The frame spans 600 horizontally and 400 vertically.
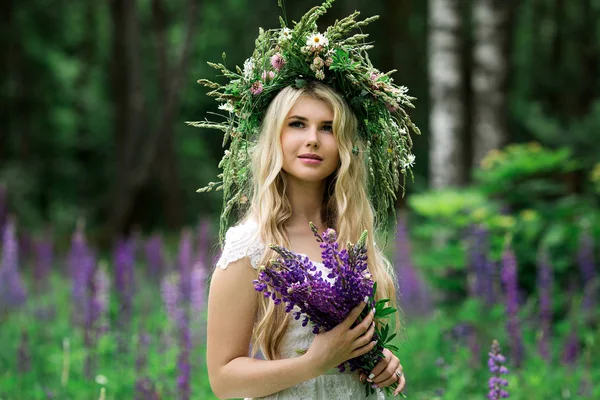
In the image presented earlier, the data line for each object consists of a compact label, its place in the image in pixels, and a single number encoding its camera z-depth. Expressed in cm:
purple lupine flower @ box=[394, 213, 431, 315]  694
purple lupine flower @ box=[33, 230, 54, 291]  731
